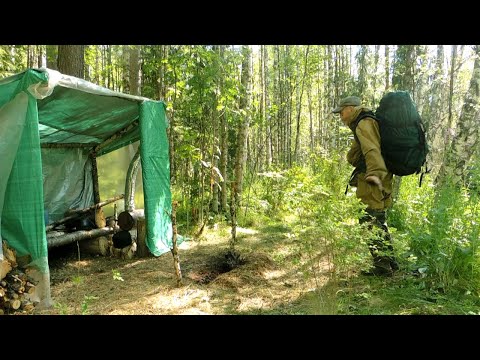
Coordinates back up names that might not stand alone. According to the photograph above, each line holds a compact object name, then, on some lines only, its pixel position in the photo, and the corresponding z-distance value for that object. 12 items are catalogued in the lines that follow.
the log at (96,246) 6.73
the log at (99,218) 7.10
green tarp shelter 4.10
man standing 4.11
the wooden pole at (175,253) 4.58
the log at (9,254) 3.95
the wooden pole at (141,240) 6.27
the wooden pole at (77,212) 6.66
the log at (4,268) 3.81
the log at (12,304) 3.74
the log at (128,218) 6.70
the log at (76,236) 5.87
